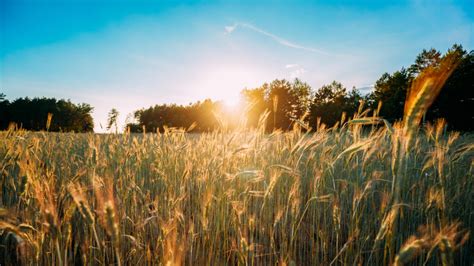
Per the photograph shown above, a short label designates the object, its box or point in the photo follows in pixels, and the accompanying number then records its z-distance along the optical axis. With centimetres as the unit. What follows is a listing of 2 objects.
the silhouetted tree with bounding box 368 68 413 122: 2325
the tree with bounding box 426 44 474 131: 2095
